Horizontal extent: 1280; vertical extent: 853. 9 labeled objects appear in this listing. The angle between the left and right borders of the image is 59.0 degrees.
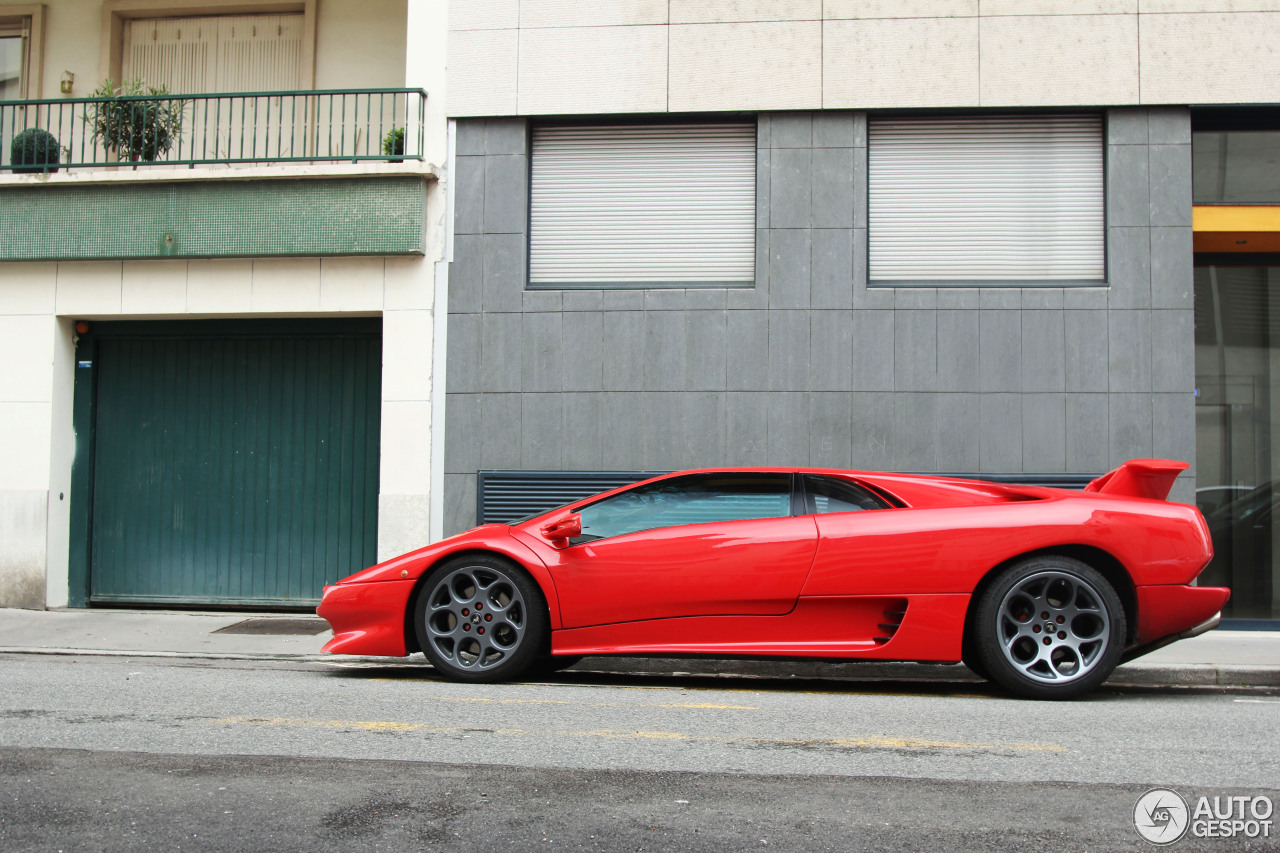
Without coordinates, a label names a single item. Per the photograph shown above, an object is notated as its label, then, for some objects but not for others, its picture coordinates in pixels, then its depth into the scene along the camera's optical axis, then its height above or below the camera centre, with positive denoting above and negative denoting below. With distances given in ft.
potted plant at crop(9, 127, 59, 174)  36.50 +10.39
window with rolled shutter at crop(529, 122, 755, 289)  35.01 +8.50
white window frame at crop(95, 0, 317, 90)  38.60 +15.97
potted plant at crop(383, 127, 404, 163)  36.04 +10.58
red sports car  19.60 -1.79
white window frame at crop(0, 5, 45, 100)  39.40 +14.99
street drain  30.86 -4.30
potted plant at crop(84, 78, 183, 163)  36.96 +11.35
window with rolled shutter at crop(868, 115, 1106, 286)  34.09 +8.59
